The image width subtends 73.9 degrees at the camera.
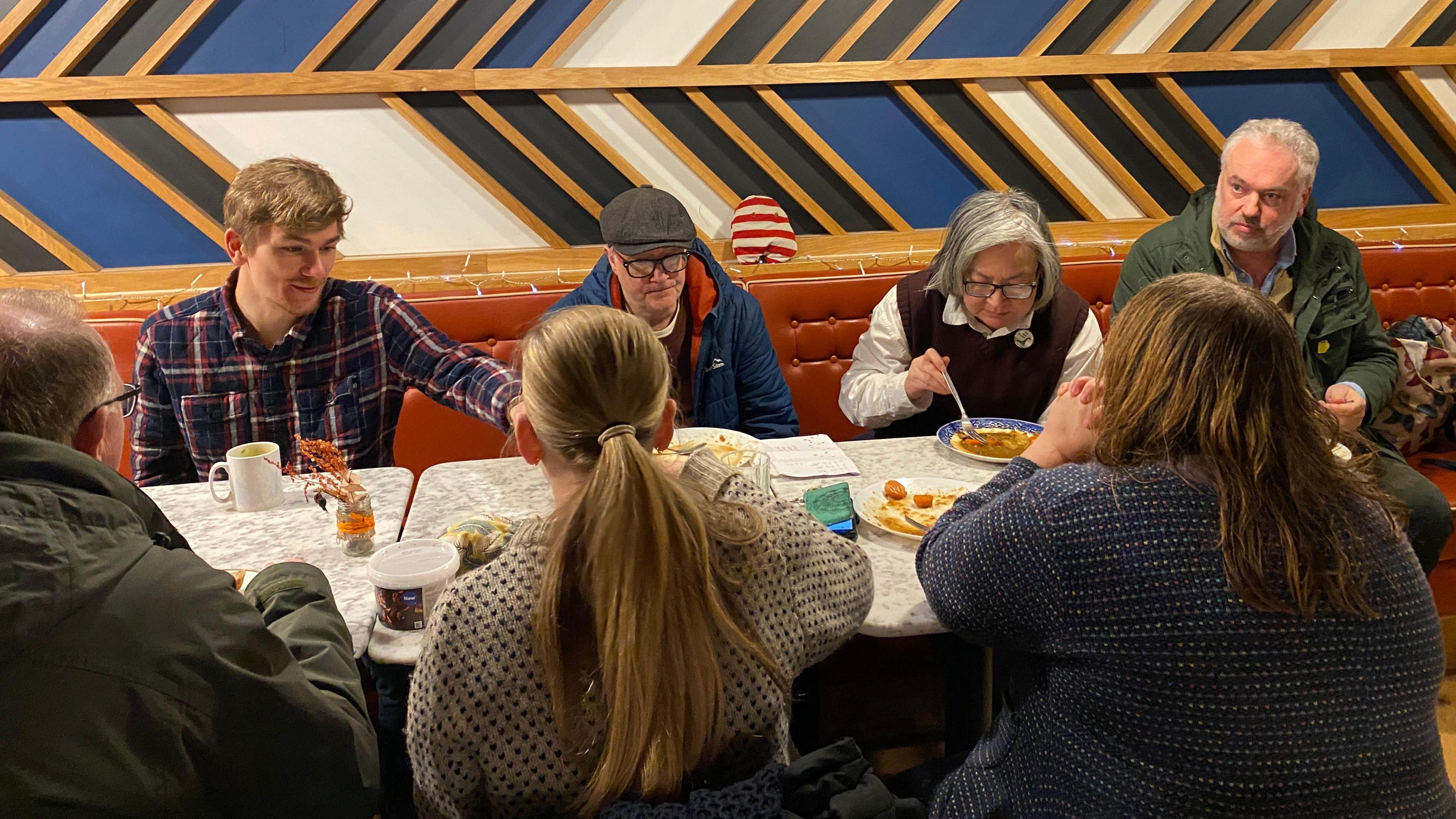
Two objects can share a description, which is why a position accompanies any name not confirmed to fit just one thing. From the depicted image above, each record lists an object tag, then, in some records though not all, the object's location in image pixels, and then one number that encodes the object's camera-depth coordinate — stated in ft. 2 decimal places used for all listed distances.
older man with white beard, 8.55
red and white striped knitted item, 11.73
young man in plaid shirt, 6.86
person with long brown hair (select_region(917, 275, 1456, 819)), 3.51
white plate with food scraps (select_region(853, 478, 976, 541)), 5.53
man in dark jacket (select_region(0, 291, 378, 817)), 2.91
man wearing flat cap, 8.24
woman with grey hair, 7.93
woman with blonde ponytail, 3.37
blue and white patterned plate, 7.15
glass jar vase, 5.31
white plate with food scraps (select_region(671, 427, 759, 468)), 6.39
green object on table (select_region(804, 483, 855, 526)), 5.46
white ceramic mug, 5.80
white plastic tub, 4.44
